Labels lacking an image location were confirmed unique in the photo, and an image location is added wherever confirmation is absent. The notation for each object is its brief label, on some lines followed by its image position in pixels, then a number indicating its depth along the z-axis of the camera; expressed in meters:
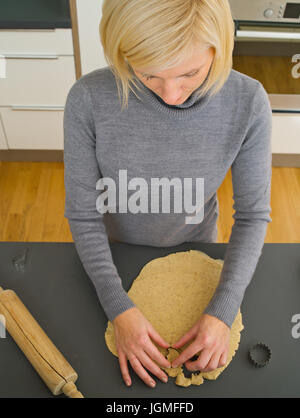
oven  1.72
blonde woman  0.79
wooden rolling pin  0.76
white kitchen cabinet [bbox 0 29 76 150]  1.89
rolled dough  0.86
